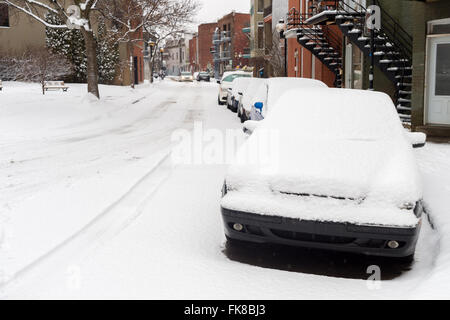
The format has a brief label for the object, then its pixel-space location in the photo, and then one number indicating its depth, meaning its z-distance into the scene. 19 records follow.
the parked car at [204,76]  73.88
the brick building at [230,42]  85.25
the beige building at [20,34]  40.16
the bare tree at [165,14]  25.86
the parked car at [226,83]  26.14
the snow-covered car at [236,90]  21.34
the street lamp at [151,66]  52.56
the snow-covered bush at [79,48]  41.69
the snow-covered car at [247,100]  15.78
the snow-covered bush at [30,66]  34.81
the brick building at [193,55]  127.50
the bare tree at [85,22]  22.39
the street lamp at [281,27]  26.78
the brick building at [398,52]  14.20
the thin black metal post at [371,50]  16.50
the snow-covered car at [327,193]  4.35
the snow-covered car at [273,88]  12.06
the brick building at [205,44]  121.50
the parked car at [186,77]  72.50
